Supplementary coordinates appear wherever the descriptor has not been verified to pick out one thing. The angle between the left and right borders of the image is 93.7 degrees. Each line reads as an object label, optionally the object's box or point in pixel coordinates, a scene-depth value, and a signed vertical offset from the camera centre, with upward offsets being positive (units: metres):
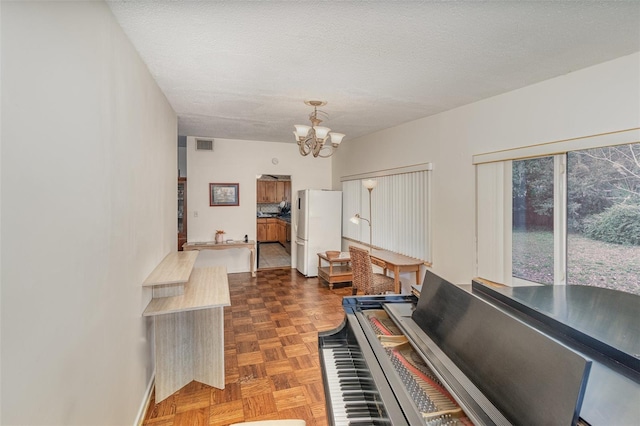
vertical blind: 3.83 -0.01
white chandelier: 2.96 +0.78
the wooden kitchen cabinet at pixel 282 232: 8.73 -0.62
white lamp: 4.36 +0.39
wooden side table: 4.79 -0.97
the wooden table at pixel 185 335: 2.20 -0.95
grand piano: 0.83 -0.54
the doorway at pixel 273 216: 8.44 -0.14
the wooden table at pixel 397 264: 3.71 -0.66
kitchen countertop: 8.75 -0.16
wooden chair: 3.65 -0.84
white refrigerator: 5.45 -0.25
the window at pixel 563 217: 2.05 -0.05
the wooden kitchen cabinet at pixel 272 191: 9.39 +0.65
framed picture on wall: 5.52 +0.33
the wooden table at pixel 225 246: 5.12 -0.60
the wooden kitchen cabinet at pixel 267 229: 8.96 -0.53
